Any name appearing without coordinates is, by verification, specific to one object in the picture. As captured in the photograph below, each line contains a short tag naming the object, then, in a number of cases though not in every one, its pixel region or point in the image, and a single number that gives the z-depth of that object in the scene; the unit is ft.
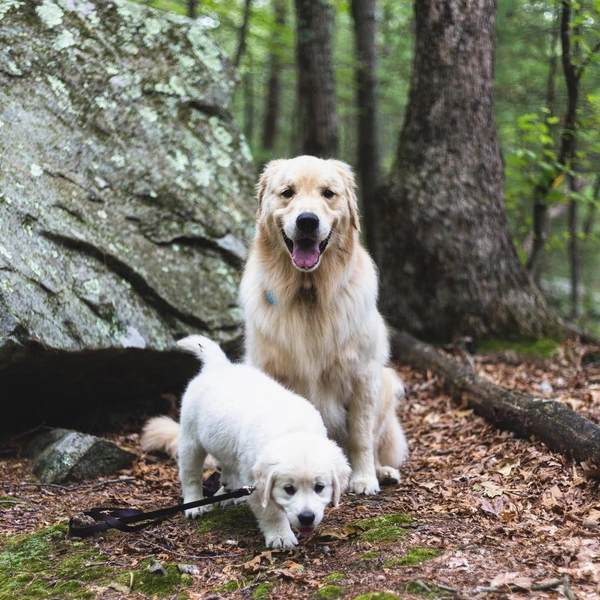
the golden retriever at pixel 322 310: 14.71
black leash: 12.09
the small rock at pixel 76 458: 15.31
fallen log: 13.74
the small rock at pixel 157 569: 10.55
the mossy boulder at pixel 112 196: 16.28
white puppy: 10.60
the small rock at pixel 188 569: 10.66
